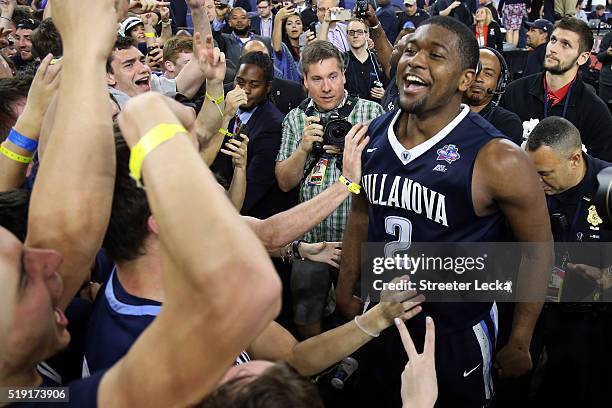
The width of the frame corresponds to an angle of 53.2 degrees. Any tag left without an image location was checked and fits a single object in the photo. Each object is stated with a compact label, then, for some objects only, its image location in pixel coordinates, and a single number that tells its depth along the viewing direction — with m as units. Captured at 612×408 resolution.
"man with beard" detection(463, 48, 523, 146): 4.02
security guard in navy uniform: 2.98
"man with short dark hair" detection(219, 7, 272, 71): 7.79
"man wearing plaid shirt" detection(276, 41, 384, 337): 3.25
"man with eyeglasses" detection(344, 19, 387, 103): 6.21
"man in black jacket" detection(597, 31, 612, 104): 7.09
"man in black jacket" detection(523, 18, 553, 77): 7.91
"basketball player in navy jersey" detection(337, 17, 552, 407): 2.31
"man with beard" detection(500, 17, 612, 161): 4.58
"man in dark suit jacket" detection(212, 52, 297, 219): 4.02
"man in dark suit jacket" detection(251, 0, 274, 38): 9.96
